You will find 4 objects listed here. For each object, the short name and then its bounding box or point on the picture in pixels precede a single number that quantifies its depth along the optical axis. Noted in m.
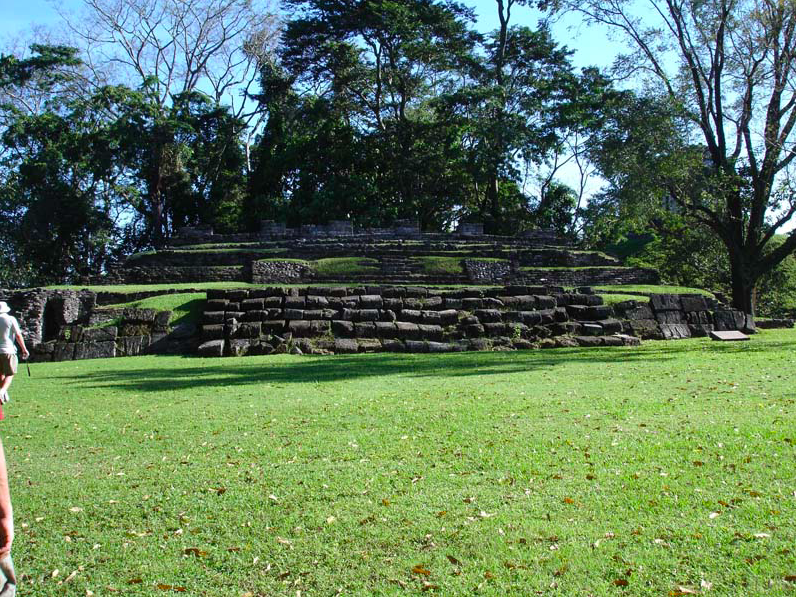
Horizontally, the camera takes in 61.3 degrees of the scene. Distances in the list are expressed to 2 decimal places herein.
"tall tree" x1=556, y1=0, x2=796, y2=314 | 18.62
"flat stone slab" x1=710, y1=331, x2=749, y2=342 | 14.23
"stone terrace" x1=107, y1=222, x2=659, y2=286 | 21.88
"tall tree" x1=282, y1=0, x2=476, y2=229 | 34.97
